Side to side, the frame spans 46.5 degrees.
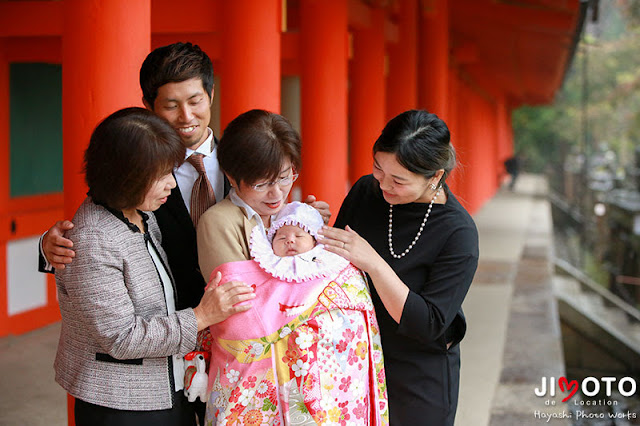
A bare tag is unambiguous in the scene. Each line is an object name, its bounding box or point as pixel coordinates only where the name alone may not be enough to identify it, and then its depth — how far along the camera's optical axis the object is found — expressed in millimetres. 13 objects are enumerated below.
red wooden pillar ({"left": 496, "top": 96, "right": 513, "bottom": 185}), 26109
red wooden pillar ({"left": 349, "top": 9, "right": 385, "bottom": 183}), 6746
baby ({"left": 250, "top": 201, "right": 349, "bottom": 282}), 1844
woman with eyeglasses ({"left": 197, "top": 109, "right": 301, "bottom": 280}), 1862
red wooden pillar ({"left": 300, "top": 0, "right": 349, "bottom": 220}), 5336
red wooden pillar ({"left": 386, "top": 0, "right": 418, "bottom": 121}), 7789
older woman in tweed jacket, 1721
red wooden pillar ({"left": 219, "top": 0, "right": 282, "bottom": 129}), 4027
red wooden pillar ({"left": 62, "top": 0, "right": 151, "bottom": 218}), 2543
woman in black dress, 1964
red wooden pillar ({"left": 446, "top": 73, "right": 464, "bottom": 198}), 11182
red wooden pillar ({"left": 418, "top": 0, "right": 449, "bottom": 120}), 8594
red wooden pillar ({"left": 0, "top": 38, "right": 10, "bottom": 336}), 5551
